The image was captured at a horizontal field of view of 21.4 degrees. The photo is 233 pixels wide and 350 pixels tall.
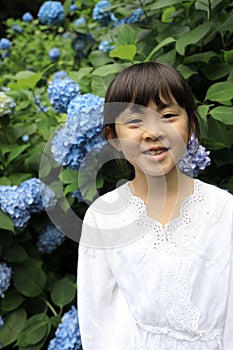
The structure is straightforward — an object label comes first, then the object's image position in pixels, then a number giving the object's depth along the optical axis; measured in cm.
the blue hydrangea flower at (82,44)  287
